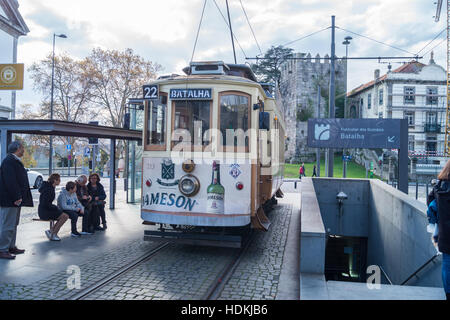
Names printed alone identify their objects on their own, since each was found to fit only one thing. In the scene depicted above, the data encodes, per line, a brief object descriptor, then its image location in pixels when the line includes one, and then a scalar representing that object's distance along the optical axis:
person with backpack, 3.91
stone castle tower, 55.19
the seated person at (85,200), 9.04
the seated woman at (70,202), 8.36
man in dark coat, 6.49
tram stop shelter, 7.52
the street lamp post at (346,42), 22.38
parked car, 20.55
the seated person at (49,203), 7.92
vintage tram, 7.00
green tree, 53.72
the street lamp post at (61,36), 27.79
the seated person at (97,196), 9.41
